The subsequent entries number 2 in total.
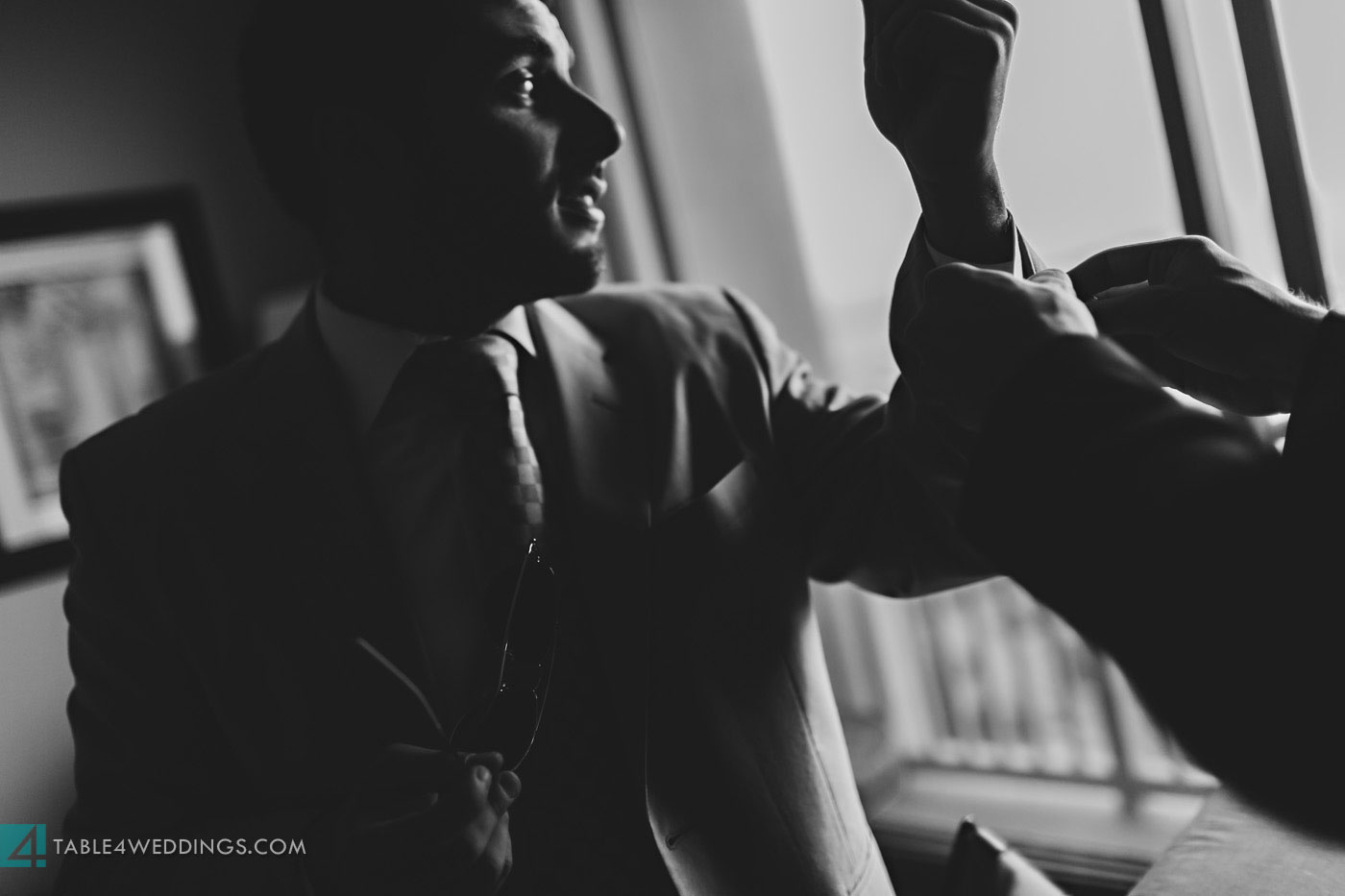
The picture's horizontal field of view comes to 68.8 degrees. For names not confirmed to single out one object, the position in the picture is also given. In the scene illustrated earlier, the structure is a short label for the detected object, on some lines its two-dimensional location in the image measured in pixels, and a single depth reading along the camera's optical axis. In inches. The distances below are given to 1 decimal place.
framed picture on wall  91.7
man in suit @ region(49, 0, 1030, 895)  43.1
